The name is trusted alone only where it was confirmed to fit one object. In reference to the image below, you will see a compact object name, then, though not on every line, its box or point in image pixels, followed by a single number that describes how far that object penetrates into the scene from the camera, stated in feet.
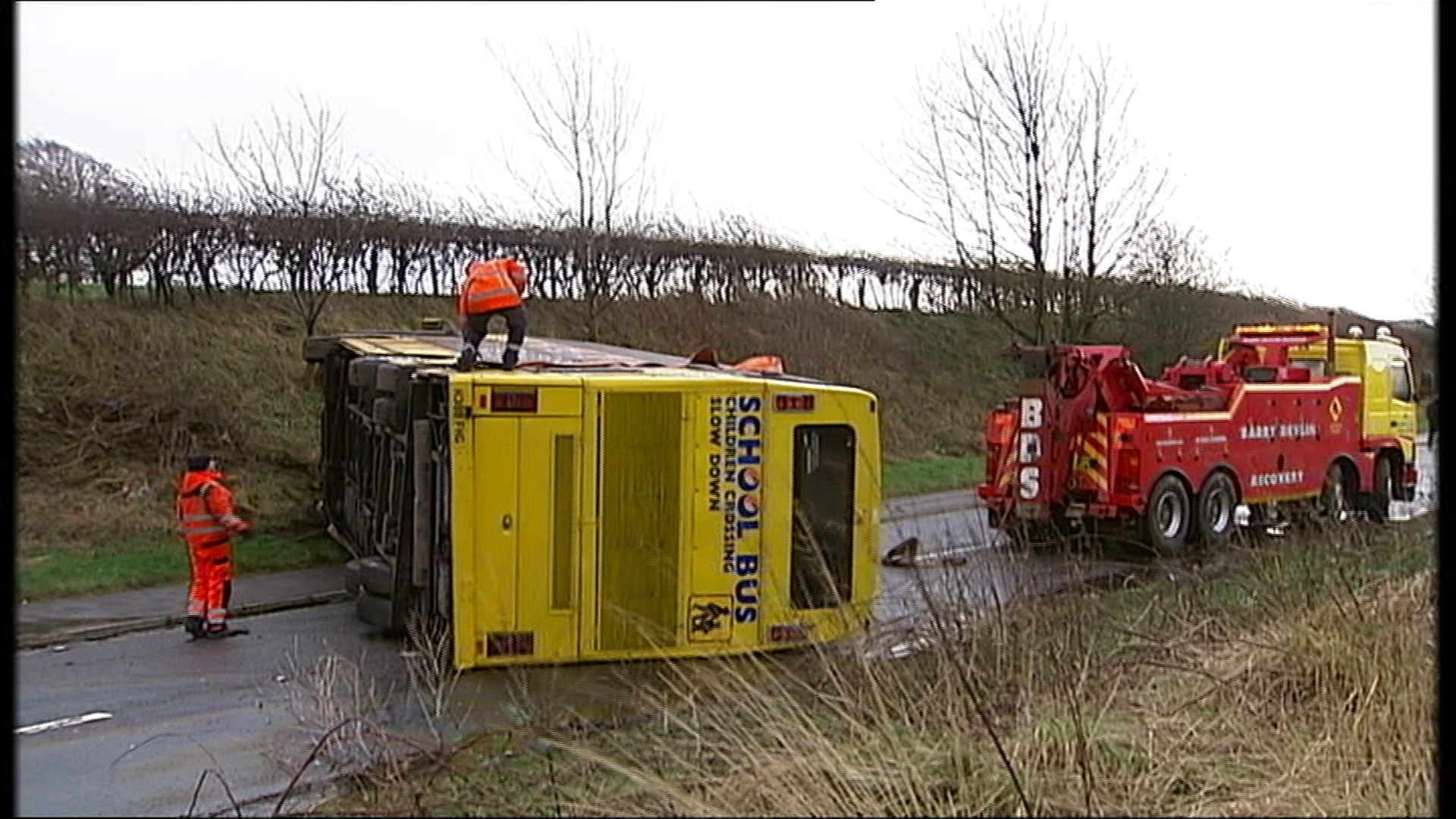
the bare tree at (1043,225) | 55.52
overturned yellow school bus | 26.96
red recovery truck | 44.93
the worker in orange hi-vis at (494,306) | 29.66
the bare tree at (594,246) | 65.00
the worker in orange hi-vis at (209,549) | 31.96
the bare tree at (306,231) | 58.49
